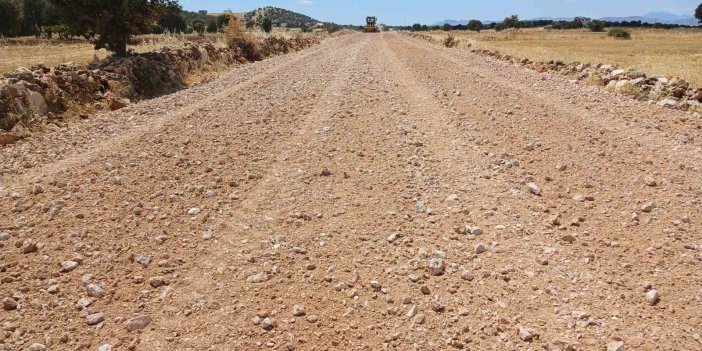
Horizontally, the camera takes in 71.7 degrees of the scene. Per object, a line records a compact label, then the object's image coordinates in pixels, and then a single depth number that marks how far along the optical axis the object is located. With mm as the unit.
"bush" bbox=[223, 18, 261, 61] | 25422
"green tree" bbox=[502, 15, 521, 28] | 123512
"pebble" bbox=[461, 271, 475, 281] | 4230
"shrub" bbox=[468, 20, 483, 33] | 127438
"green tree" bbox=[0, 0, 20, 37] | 63406
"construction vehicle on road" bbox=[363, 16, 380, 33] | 97812
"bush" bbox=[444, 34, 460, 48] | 39625
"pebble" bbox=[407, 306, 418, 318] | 3794
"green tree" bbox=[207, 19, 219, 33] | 88950
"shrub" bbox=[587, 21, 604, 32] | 98912
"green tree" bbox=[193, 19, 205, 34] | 85750
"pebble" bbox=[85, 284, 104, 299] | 4055
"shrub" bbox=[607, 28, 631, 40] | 69012
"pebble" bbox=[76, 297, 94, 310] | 3912
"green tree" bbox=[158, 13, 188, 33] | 77250
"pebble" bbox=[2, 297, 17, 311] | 3865
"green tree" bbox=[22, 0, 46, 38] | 66750
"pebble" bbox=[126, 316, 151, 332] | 3689
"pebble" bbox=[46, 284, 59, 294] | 4078
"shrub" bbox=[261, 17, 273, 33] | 77012
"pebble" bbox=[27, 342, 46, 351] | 3440
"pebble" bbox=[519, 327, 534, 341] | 3488
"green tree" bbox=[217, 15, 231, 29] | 98194
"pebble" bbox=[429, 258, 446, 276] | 4316
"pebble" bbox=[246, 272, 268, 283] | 4262
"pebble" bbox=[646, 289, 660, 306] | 3803
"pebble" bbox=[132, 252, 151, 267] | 4523
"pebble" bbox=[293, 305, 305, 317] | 3854
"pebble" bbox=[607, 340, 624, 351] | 3328
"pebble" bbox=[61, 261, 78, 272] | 4387
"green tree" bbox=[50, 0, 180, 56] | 15672
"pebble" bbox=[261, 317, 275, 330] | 3691
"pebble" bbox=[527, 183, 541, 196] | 5938
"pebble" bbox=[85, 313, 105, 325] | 3750
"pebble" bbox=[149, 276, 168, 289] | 4211
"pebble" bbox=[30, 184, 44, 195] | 5979
